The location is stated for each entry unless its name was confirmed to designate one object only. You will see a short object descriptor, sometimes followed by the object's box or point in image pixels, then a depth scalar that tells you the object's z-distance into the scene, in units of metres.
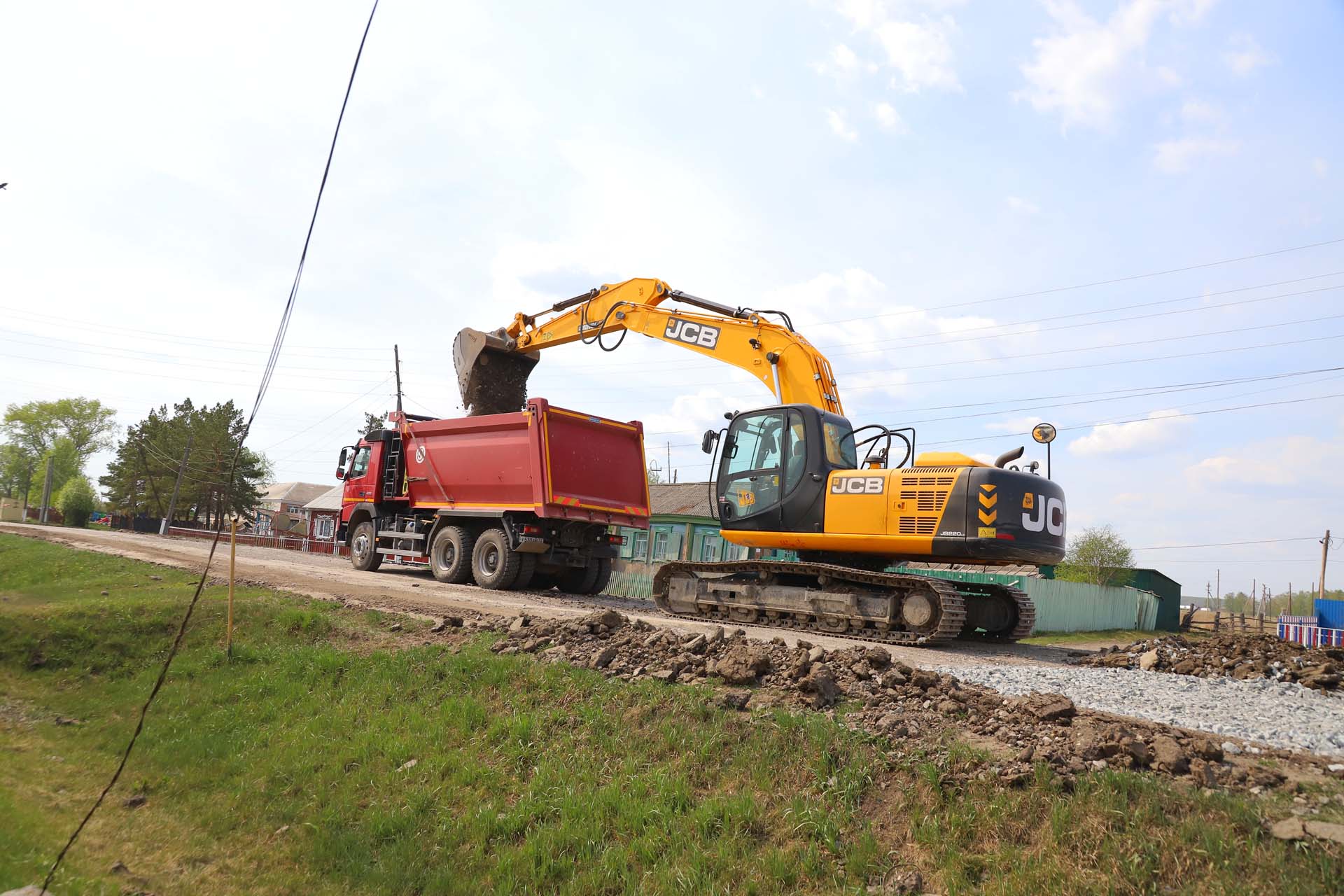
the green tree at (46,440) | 77.06
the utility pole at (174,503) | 41.25
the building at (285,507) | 49.26
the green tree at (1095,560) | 39.16
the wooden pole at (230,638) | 9.24
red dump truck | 14.80
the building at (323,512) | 48.75
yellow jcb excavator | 9.85
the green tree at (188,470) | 55.12
